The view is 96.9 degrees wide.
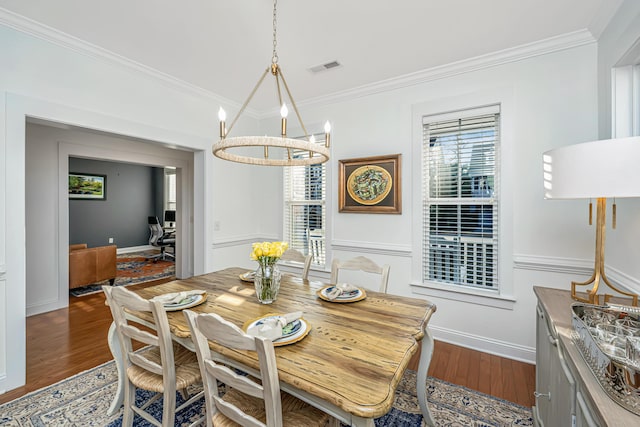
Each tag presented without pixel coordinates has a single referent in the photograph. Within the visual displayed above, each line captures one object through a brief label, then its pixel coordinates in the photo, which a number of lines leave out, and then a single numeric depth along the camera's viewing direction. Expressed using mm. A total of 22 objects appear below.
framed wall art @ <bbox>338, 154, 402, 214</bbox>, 3002
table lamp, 1053
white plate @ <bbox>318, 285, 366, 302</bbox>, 1824
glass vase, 1812
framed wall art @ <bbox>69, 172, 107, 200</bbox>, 6887
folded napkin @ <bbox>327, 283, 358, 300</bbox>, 1873
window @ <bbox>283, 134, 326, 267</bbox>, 3645
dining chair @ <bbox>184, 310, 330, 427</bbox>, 1000
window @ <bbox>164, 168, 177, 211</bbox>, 8728
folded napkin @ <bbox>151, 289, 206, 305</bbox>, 1782
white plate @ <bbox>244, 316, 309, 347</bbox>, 1280
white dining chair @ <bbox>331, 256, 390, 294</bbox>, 2160
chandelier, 1606
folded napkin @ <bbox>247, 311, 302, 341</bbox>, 1310
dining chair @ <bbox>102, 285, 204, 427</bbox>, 1396
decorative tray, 735
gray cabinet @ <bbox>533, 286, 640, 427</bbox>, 733
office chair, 6840
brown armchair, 4316
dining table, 988
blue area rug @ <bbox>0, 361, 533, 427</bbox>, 1791
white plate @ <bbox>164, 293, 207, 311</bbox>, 1698
